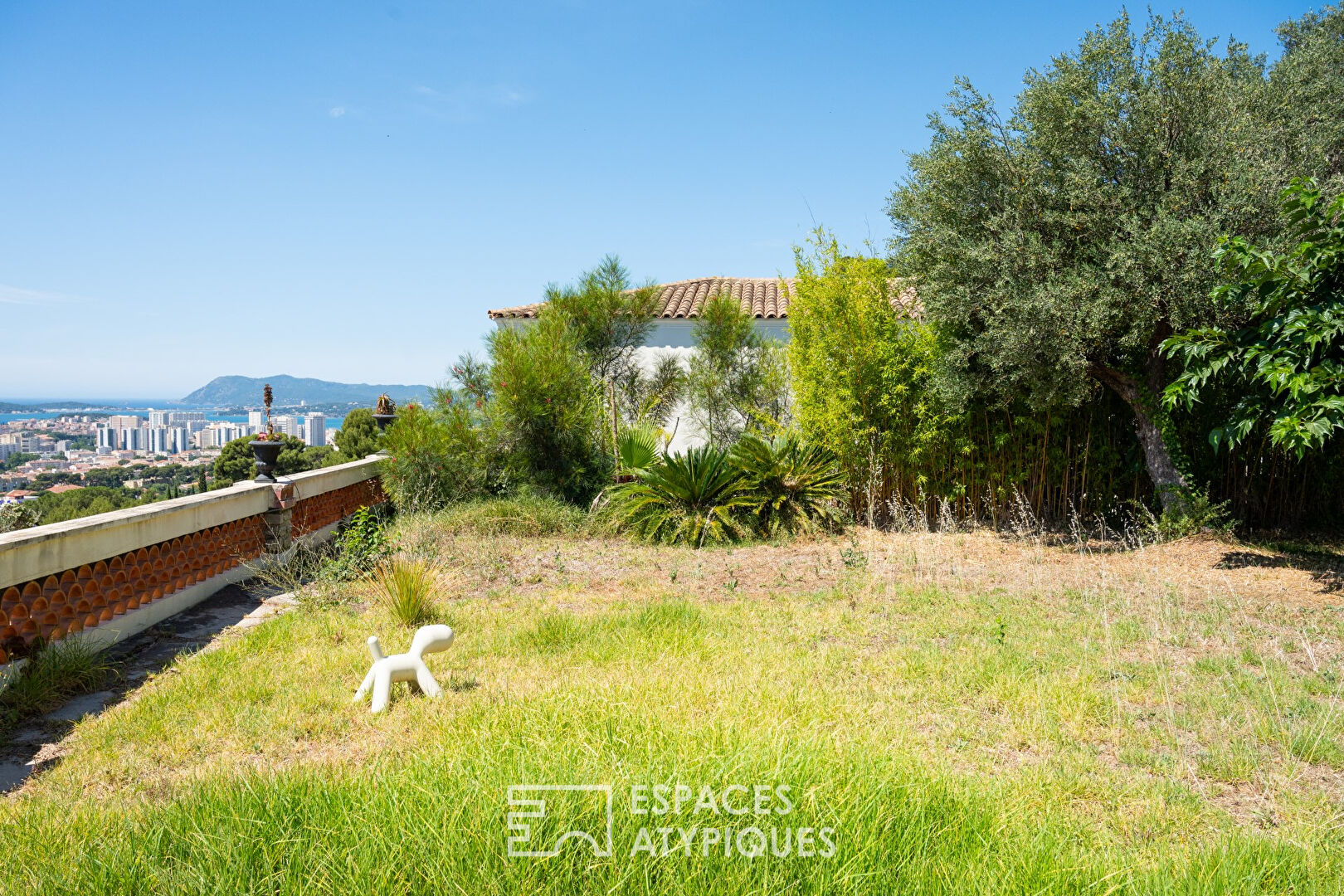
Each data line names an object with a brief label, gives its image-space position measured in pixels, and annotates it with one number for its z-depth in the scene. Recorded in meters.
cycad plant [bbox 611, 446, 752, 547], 8.48
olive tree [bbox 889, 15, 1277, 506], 7.09
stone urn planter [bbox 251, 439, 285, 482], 7.81
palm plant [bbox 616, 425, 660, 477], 10.29
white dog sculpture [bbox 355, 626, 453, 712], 3.66
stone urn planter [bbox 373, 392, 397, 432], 13.74
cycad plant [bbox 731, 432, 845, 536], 8.80
